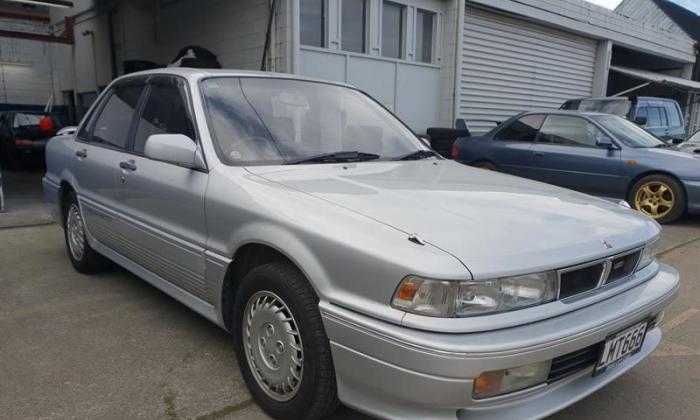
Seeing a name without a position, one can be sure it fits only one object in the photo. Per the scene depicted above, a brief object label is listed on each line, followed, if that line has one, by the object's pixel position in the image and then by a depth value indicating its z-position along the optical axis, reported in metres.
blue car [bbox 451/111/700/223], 6.78
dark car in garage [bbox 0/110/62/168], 12.22
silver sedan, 1.81
